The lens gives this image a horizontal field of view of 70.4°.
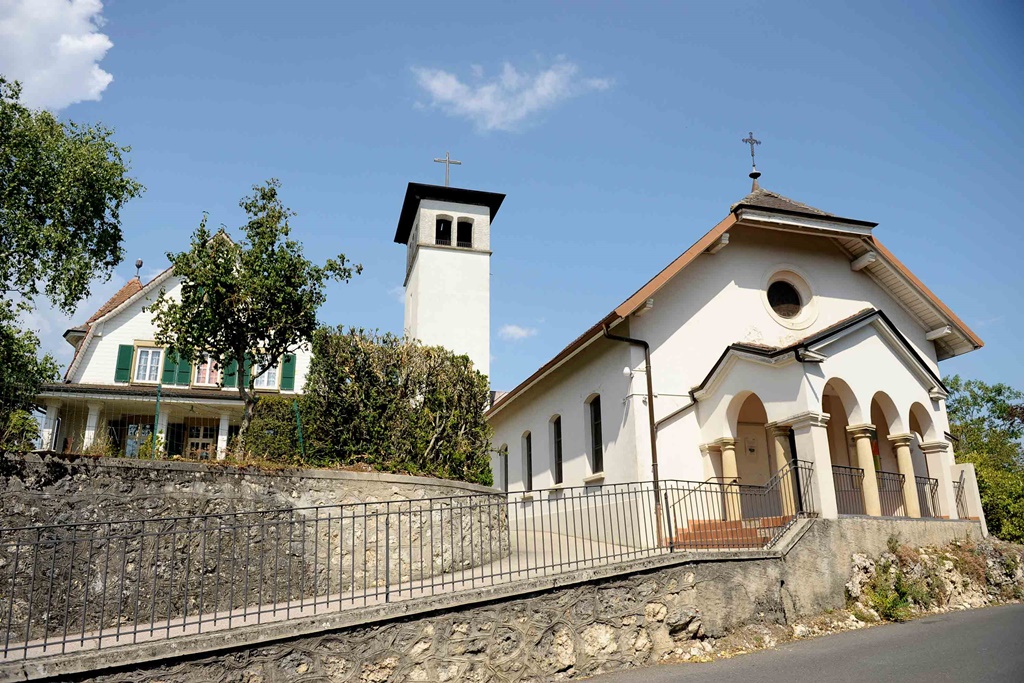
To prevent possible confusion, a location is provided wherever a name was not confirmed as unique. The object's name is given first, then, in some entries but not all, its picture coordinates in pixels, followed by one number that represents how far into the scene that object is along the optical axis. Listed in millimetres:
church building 13781
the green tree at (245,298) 12898
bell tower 28141
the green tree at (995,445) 16641
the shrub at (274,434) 12180
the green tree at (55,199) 14094
